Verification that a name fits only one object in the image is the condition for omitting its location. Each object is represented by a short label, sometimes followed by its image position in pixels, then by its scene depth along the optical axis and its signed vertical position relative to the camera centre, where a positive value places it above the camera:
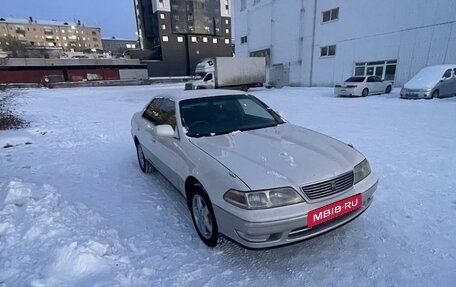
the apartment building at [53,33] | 87.88 +14.53
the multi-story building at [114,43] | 98.15 +10.80
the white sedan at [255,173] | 2.21 -0.94
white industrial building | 16.70 +2.13
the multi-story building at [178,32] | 52.59 +7.75
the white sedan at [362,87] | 15.68 -1.28
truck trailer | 22.22 -0.44
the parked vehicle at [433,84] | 13.13 -1.07
